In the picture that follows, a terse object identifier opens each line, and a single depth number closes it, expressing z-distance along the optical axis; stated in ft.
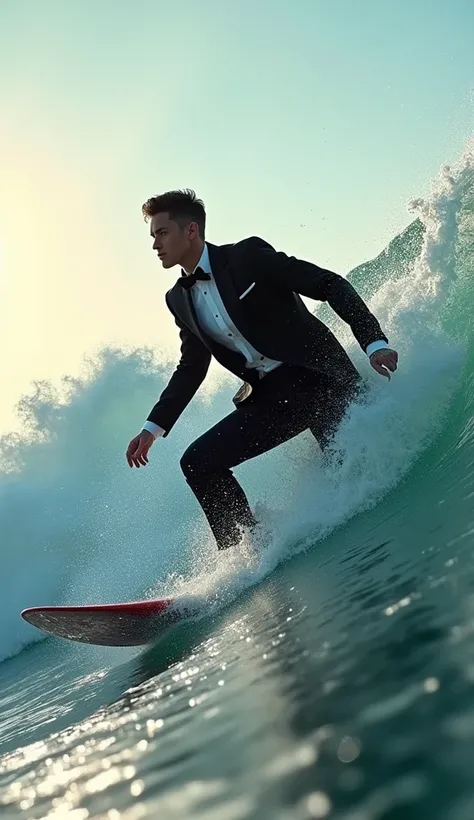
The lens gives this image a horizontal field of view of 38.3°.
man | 15.15
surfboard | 13.47
